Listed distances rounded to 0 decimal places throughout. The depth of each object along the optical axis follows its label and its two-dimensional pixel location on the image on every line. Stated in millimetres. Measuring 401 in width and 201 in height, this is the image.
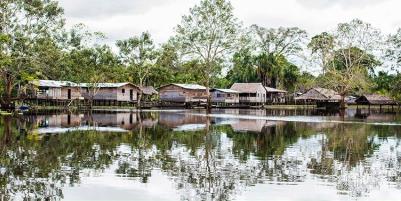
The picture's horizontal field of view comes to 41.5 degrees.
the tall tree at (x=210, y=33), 74000
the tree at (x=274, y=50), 94688
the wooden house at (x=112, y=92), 79706
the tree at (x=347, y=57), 76125
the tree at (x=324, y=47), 78062
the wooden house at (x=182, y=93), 87312
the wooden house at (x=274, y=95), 94831
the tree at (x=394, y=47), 74312
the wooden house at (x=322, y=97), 86412
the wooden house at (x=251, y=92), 90988
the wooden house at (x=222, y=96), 90312
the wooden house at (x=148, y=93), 87694
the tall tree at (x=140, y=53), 80312
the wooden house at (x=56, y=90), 72194
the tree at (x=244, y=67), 96375
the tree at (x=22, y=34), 53719
